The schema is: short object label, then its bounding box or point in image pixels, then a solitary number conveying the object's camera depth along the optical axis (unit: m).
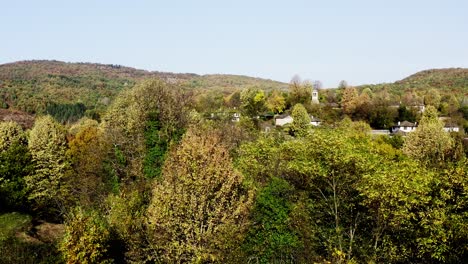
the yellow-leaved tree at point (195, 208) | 20.56
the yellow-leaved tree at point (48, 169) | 40.81
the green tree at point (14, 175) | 38.34
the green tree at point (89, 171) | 38.41
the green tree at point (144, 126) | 33.81
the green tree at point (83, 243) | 20.31
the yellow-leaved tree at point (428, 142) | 54.16
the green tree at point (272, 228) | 22.23
